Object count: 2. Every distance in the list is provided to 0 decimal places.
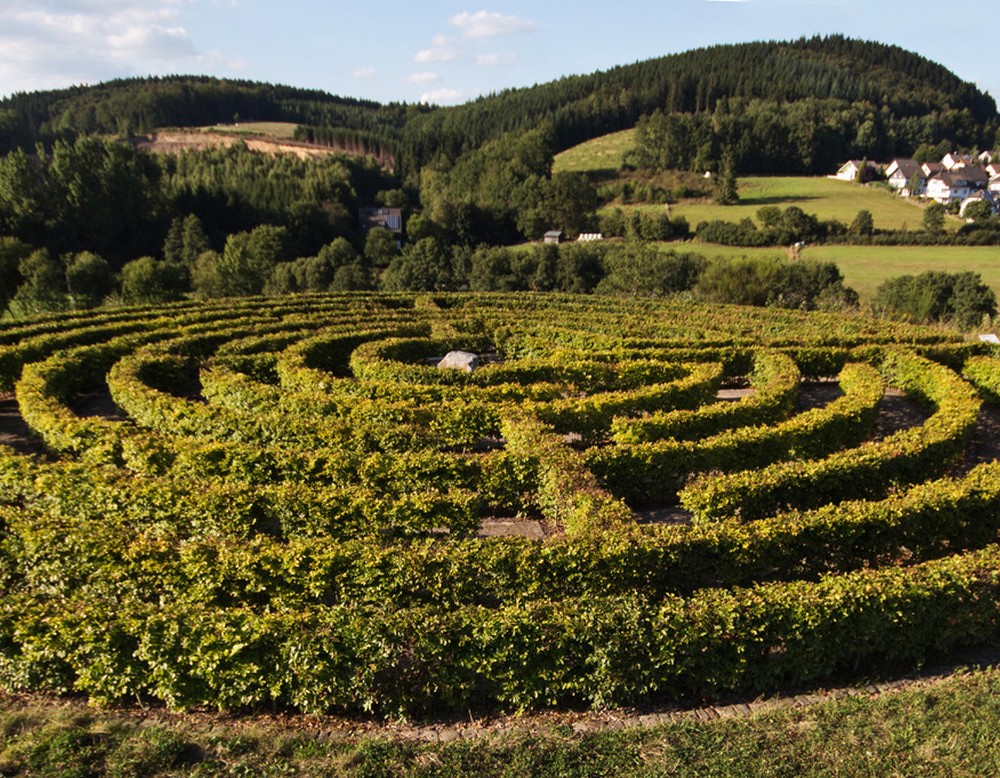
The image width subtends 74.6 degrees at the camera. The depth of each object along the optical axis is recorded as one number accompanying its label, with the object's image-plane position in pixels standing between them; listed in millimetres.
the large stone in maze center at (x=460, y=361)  27312
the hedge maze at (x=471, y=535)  10414
